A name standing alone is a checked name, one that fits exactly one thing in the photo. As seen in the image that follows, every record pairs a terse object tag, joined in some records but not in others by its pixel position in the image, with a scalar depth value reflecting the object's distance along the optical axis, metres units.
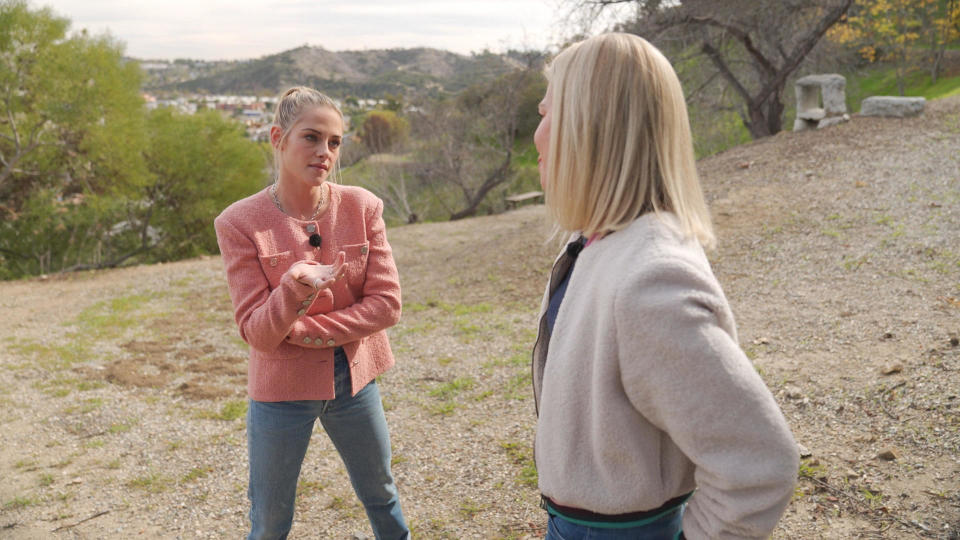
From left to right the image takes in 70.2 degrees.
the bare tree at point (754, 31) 10.84
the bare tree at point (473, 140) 17.53
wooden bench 16.66
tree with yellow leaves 17.64
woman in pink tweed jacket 2.04
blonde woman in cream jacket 1.09
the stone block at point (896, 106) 10.60
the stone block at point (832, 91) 10.95
